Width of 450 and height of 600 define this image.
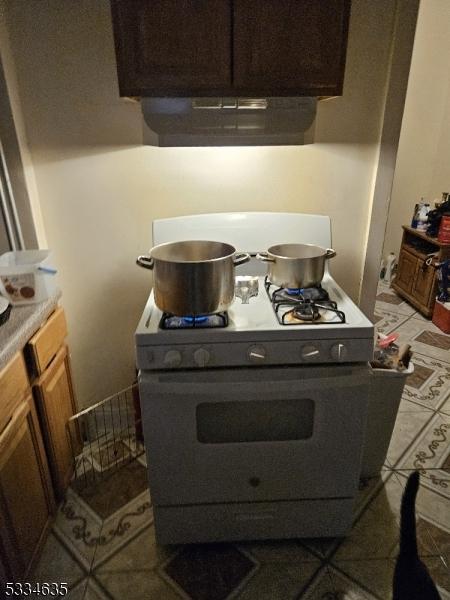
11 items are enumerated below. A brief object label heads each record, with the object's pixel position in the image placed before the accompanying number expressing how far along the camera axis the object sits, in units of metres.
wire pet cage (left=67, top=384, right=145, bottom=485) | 1.73
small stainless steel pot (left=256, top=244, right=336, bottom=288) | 1.31
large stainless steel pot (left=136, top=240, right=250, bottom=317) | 1.11
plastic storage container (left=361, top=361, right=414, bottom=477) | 1.50
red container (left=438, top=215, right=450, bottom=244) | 2.79
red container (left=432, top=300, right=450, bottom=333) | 2.81
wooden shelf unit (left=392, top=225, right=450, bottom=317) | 2.94
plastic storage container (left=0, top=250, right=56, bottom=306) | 1.29
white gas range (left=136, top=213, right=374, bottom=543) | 1.12
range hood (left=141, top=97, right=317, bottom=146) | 1.24
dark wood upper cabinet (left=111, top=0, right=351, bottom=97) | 1.14
